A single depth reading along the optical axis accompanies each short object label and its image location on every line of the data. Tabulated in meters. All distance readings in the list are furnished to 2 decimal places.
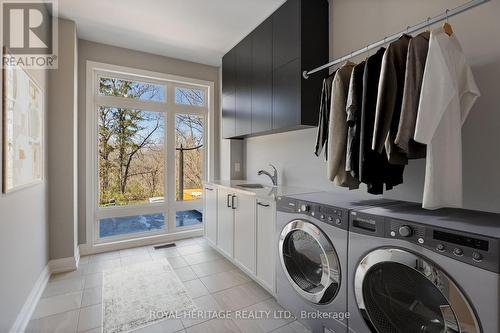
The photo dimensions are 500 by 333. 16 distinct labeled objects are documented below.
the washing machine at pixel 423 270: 0.86
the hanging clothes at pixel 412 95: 1.18
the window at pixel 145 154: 3.19
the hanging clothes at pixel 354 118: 1.44
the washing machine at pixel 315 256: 1.37
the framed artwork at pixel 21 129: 1.48
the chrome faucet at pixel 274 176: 2.85
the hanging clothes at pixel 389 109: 1.26
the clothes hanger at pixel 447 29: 1.19
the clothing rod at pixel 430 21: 1.10
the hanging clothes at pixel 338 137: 1.58
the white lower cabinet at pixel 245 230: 2.02
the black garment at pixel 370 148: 1.36
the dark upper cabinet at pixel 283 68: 2.13
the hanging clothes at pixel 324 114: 1.75
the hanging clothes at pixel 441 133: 1.10
